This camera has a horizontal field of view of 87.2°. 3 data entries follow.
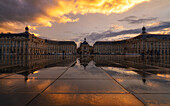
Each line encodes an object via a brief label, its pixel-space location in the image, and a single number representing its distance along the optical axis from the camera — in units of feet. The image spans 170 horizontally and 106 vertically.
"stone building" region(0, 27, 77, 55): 243.81
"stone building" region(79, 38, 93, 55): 335.69
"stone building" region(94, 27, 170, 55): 256.93
